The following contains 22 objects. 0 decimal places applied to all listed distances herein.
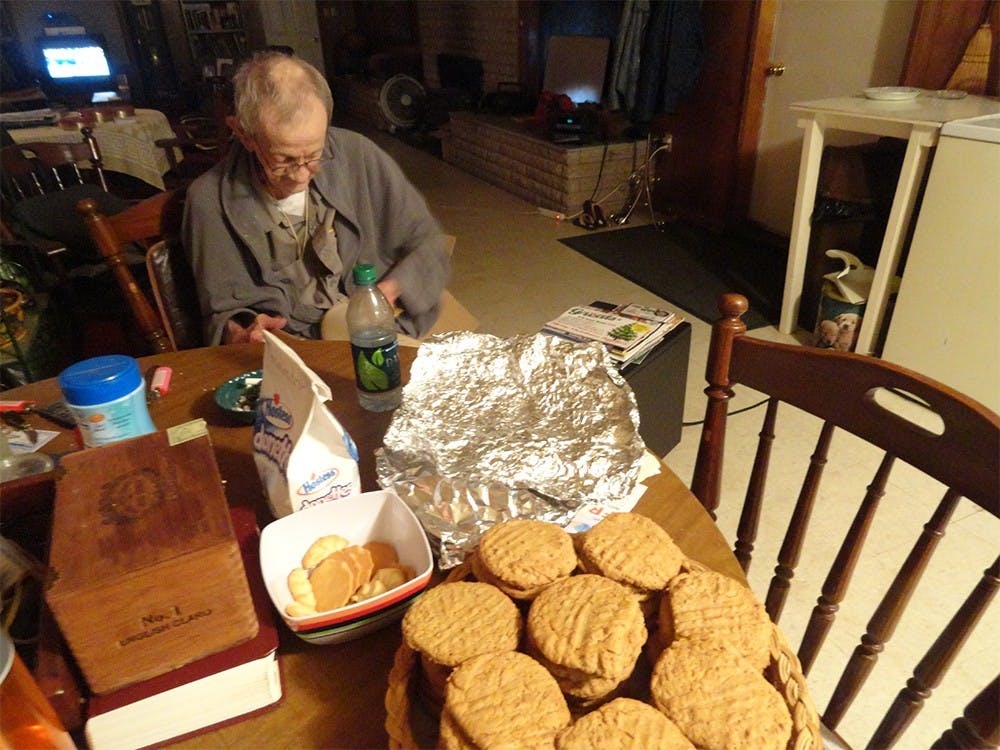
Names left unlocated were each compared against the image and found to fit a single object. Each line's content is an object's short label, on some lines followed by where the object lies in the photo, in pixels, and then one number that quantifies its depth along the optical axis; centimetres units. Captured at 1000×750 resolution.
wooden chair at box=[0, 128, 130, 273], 225
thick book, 51
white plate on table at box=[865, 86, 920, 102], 223
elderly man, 133
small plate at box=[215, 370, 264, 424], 94
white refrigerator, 183
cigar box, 49
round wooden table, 55
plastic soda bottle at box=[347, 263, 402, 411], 92
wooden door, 335
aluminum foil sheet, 75
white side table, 199
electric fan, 654
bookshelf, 698
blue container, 72
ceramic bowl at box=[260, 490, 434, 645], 58
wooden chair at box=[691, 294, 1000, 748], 62
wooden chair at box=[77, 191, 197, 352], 137
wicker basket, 47
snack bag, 67
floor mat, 293
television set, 583
